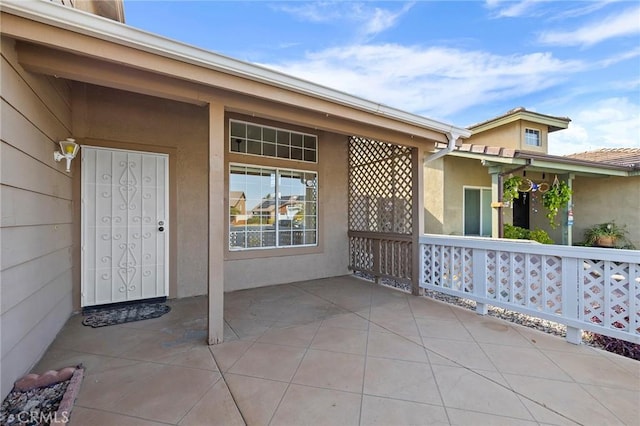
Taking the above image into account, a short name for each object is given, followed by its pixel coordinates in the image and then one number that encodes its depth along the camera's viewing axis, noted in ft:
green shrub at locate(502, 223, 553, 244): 23.25
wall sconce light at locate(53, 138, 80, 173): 9.96
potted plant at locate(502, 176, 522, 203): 22.53
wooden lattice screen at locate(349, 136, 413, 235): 16.38
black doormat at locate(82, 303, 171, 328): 11.13
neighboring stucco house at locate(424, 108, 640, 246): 21.26
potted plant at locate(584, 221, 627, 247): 26.30
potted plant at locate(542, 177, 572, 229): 25.34
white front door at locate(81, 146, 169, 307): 12.26
